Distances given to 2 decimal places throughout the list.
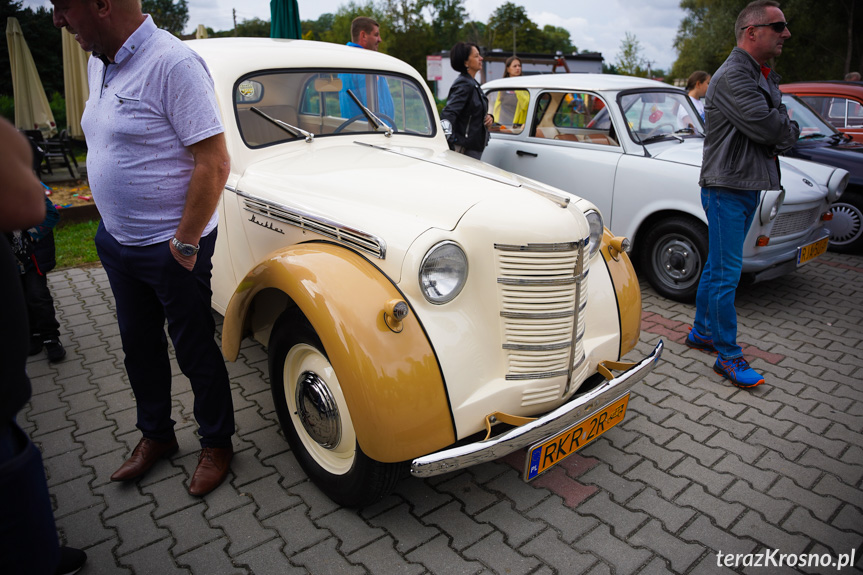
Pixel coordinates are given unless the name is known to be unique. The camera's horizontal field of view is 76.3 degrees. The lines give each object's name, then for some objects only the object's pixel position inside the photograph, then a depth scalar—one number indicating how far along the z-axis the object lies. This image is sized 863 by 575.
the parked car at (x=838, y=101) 6.71
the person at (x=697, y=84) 6.18
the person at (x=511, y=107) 5.53
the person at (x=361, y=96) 3.45
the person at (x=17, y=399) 1.11
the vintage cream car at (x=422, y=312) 1.96
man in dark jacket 3.02
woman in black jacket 5.03
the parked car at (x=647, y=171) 4.30
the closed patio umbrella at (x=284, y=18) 4.12
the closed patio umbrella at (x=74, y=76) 7.14
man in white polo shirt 1.99
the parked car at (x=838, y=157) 5.82
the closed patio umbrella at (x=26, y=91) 7.45
